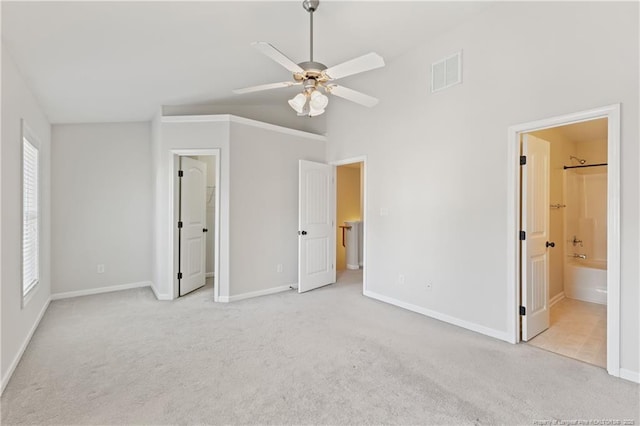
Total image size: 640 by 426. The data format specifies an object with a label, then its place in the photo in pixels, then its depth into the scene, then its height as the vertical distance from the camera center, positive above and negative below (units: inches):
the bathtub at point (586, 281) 165.2 -36.8
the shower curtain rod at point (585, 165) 178.9 +26.8
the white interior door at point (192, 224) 181.6 -7.0
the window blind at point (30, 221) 127.1 -3.6
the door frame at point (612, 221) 92.7 -2.4
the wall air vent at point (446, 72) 132.0 +60.3
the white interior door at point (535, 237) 118.6 -9.3
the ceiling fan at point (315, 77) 84.7 +40.4
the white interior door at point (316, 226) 188.7 -8.4
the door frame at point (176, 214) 169.3 -0.7
